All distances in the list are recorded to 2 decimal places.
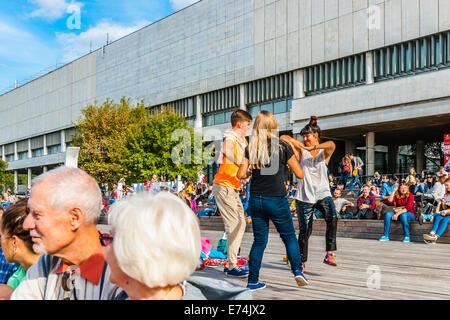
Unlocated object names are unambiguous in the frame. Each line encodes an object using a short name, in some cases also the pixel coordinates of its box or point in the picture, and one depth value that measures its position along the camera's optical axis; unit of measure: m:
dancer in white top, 6.31
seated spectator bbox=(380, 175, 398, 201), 16.81
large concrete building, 27.67
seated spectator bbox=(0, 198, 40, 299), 2.73
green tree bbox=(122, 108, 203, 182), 35.22
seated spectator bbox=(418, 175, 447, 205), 12.48
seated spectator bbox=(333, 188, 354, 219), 14.02
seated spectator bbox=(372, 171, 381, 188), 21.92
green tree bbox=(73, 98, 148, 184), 38.69
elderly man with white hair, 2.06
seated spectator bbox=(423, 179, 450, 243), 11.04
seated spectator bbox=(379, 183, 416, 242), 11.77
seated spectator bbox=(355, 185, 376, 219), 13.75
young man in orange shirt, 5.89
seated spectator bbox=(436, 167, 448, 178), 13.23
